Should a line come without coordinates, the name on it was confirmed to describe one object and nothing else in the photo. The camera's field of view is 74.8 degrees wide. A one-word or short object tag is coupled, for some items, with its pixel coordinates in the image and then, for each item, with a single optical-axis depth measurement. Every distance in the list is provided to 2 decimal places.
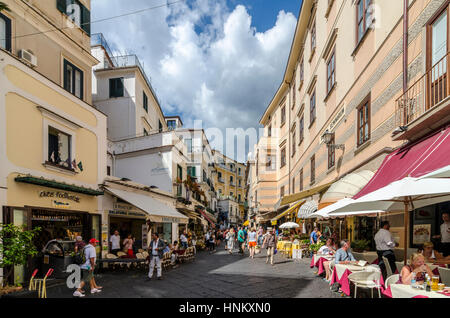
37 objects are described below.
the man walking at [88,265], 8.14
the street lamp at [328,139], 12.49
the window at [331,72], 14.33
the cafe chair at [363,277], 6.62
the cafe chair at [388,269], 7.01
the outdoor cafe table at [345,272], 7.01
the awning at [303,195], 13.34
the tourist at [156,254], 10.28
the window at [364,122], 10.62
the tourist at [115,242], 13.57
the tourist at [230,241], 20.06
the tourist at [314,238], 15.91
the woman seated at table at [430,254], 6.84
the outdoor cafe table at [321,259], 9.96
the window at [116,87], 21.39
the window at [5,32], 9.92
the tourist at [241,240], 19.12
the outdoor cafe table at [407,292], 4.54
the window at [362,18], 10.52
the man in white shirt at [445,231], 7.25
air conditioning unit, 10.38
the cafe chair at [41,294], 6.90
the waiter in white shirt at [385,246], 7.80
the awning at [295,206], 17.25
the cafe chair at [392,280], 5.54
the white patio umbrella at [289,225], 19.39
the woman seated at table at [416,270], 5.16
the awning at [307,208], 14.46
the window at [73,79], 13.05
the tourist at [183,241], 17.11
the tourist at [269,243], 14.08
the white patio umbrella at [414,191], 4.59
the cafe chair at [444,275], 5.80
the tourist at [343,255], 8.45
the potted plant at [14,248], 6.94
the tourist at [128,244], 13.48
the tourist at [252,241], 17.14
